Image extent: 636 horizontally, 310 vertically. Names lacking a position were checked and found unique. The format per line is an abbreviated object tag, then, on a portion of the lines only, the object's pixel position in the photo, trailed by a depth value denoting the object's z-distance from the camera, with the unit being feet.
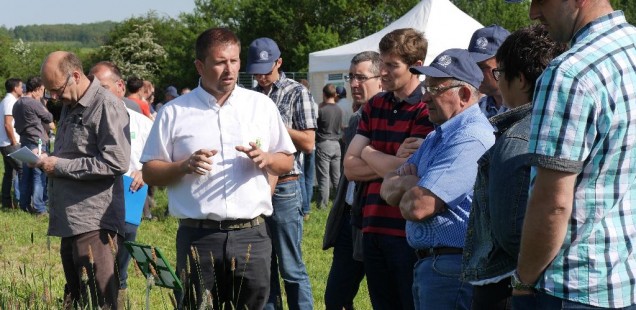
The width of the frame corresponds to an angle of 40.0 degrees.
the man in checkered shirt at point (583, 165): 8.09
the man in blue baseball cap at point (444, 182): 12.52
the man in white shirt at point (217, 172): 15.16
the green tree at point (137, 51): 226.17
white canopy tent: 51.93
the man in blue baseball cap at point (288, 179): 19.42
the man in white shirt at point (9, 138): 45.09
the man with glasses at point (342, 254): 17.94
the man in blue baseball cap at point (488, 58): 16.24
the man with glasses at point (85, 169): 17.46
